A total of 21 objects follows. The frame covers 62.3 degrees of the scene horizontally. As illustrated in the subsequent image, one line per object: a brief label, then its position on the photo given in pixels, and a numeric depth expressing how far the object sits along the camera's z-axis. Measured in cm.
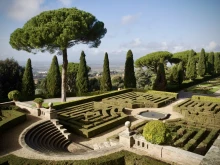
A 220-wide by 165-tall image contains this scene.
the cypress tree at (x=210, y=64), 5472
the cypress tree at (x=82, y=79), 3250
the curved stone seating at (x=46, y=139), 1153
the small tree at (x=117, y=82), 4520
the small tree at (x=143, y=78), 4116
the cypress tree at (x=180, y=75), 3791
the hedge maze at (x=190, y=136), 1164
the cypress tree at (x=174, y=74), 3791
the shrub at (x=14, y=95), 1956
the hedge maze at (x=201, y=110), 1661
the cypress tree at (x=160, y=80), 3203
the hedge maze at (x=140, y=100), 2364
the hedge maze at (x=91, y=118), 1545
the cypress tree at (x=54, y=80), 3078
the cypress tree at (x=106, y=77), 3375
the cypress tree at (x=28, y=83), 2836
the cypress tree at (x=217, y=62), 5775
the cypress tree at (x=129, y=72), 3369
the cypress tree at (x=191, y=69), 4378
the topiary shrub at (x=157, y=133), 922
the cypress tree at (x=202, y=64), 4772
